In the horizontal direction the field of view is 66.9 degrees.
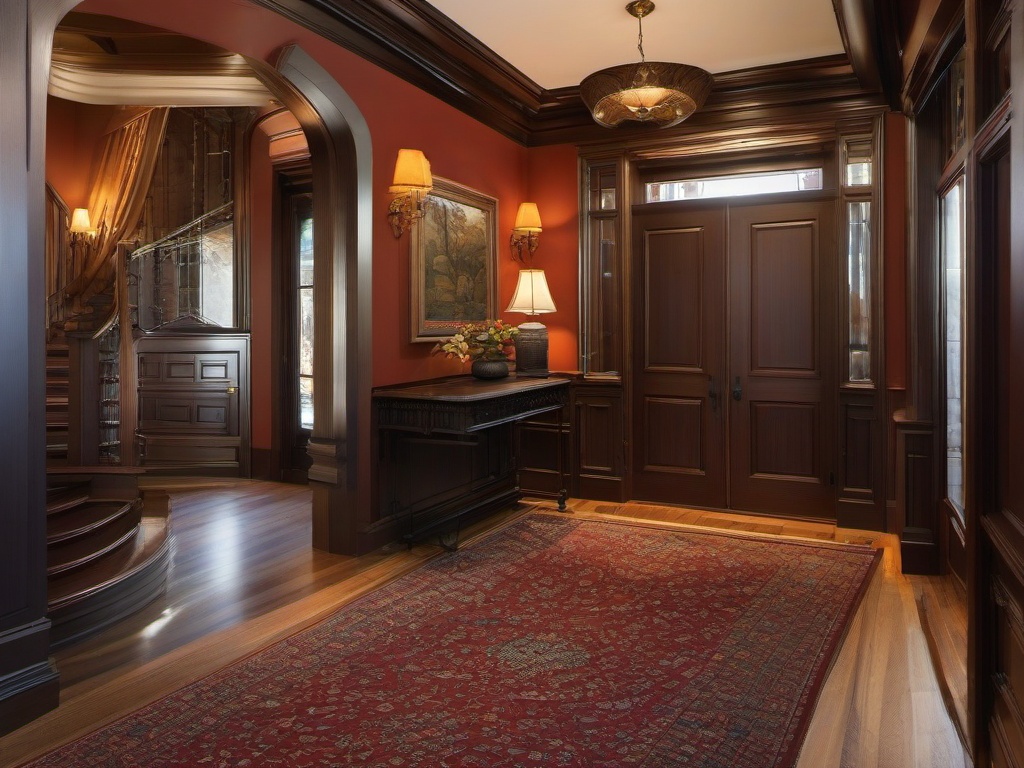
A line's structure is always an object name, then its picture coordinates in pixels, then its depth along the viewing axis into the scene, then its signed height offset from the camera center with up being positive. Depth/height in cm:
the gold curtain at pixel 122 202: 670 +161
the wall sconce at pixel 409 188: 462 +118
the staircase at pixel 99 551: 335 -84
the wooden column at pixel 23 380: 261 +2
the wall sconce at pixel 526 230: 610 +121
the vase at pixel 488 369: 524 +9
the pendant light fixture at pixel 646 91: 397 +153
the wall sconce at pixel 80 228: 689 +140
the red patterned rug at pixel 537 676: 247 -113
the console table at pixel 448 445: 445 -41
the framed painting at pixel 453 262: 508 +85
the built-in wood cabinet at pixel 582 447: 612 -52
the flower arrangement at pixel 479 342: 504 +27
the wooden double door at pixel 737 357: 562 +18
